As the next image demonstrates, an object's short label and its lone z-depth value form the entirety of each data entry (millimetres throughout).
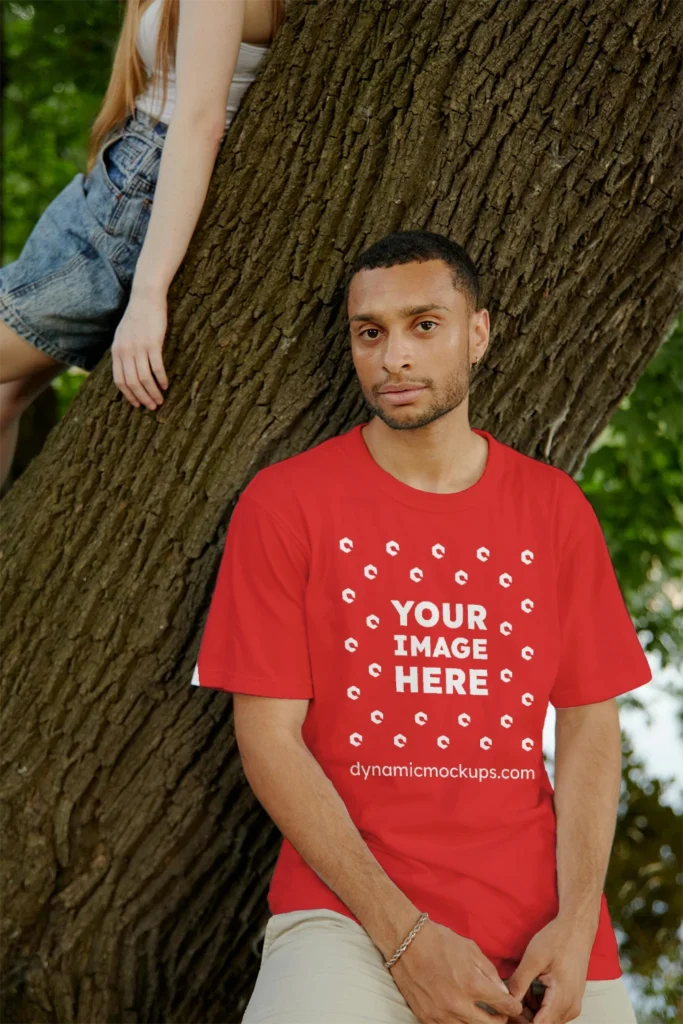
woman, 2676
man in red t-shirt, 2270
